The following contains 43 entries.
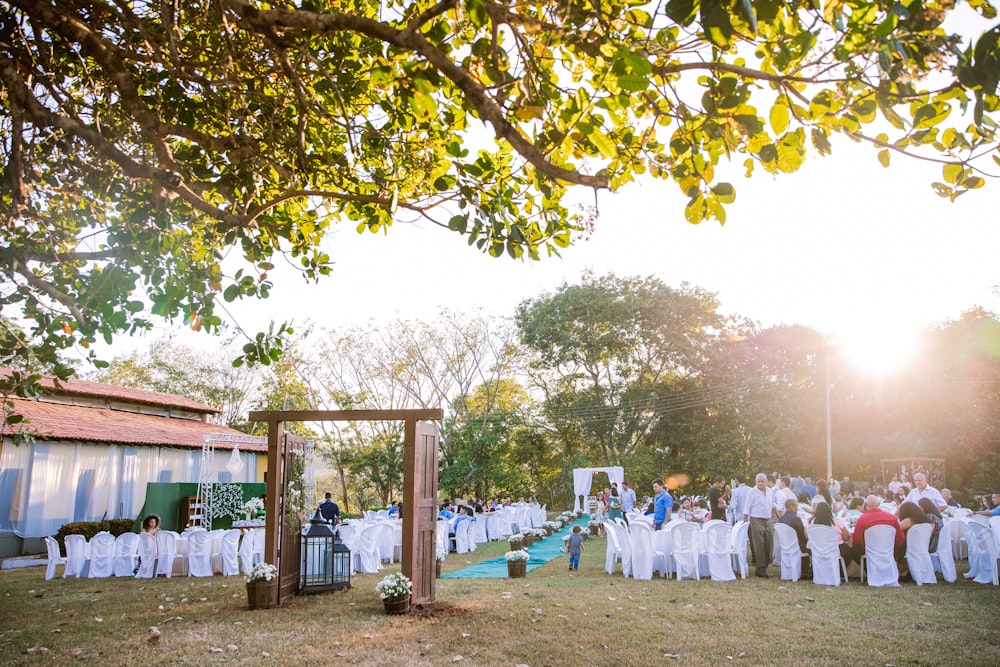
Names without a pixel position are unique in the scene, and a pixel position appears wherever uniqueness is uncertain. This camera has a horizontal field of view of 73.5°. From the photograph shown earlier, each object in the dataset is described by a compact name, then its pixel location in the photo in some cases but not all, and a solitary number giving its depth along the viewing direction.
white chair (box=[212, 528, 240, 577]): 11.96
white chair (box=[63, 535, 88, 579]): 11.88
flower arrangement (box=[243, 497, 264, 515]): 10.74
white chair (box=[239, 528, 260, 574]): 11.52
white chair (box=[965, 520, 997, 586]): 9.17
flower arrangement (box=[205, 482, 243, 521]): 16.05
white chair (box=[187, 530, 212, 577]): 11.77
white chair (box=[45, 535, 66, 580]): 11.59
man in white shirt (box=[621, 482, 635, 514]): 17.89
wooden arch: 7.92
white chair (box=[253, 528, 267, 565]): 11.76
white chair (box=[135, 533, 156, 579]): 11.66
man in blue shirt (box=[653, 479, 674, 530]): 12.26
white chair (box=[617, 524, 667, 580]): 10.66
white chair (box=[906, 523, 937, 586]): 9.25
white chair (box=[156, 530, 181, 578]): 11.70
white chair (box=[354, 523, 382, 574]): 12.20
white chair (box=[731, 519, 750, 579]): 10.40
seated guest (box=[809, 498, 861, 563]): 9.82
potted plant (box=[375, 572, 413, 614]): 7.72
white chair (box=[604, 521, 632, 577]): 11.01
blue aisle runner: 11.89
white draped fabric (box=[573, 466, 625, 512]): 27.55
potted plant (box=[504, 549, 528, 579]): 11.02
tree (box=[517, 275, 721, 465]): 32.41
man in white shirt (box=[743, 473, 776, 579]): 10.63
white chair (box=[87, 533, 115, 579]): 11.88
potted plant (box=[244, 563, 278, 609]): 8.30
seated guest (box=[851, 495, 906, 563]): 9.32
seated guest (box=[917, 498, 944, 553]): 10.50
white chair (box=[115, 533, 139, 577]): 11.98
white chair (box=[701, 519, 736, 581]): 10.12
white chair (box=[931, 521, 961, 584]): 9.38
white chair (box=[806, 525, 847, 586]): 9.48
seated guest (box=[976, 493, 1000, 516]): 10.28
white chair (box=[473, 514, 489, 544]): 18.31
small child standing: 12.07
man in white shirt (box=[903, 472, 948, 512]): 11.12
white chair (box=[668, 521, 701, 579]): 10.34
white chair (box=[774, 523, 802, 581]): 9.96
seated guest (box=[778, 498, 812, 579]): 10.00
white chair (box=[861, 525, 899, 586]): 9.21
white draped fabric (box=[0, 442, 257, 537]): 15.71
